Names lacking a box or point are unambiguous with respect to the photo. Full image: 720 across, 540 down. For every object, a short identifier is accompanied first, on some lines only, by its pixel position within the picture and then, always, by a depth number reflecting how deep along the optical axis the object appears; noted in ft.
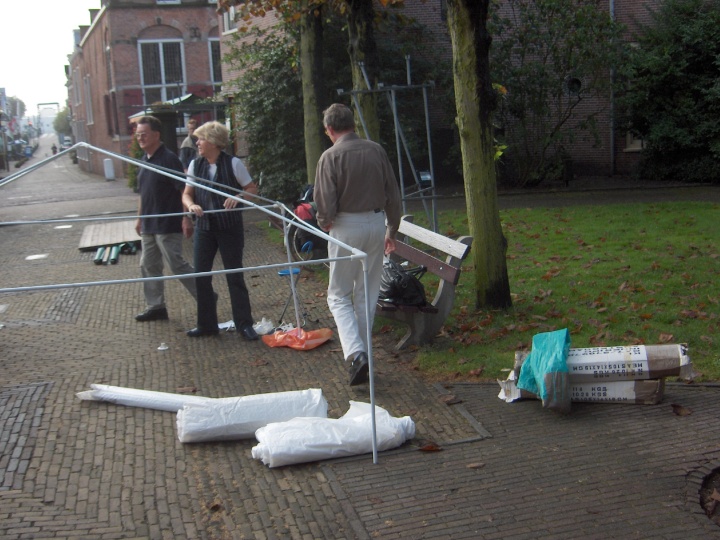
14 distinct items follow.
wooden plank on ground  45.01
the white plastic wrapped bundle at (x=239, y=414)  16.66
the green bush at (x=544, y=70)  65.67
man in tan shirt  19.63
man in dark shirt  26.18
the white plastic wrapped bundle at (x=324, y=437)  15.46
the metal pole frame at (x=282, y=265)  12.63
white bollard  113.15
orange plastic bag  23.75
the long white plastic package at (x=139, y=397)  18.67
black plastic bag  22.53
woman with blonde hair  24.40
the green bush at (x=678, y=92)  69.46
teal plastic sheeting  17.40
